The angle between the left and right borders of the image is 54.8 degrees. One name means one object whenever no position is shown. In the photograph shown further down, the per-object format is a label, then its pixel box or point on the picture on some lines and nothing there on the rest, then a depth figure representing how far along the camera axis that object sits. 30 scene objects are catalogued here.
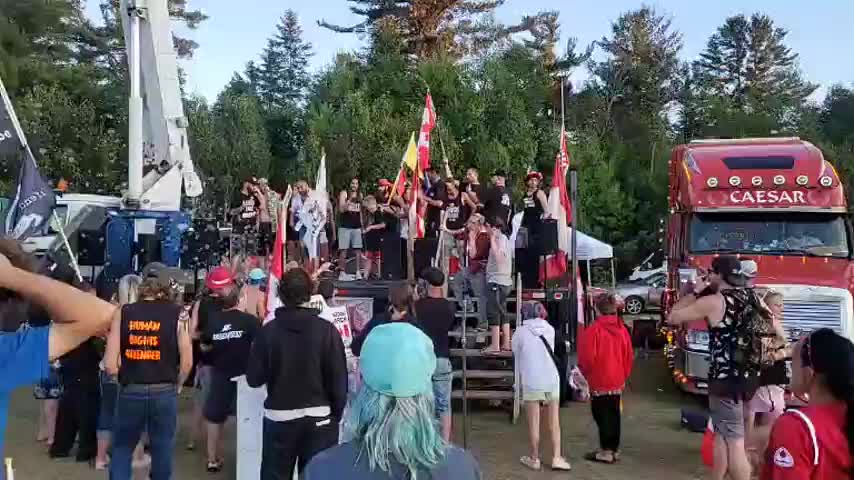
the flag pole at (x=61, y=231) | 11.65
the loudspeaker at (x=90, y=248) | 13.96
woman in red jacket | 2.87
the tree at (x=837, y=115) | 47.78
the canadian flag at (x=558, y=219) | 12.48
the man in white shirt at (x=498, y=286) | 11.11
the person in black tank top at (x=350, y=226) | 16.11
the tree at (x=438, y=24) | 39.00
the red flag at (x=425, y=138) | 15.16
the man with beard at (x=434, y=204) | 14.77
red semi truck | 11.08
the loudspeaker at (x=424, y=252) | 14.40
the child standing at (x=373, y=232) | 15.40
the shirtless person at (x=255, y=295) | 8.80
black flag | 11.40
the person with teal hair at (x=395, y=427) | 2.27
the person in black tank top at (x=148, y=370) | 6.00
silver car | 26.02
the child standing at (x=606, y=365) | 8.80
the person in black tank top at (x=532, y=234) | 12.43
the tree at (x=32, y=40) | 33.91
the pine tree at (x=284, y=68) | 66.12
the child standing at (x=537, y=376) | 8.49
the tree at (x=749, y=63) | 56.50
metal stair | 10.91
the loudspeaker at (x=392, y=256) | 14.88
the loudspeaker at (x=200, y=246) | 14.44
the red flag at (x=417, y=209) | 13.95
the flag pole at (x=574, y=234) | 10.95
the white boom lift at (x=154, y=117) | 15.47
